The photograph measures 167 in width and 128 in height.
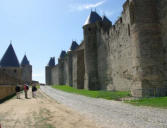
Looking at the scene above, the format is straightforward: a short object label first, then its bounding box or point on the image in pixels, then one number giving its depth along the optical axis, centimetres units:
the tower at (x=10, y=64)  2929
